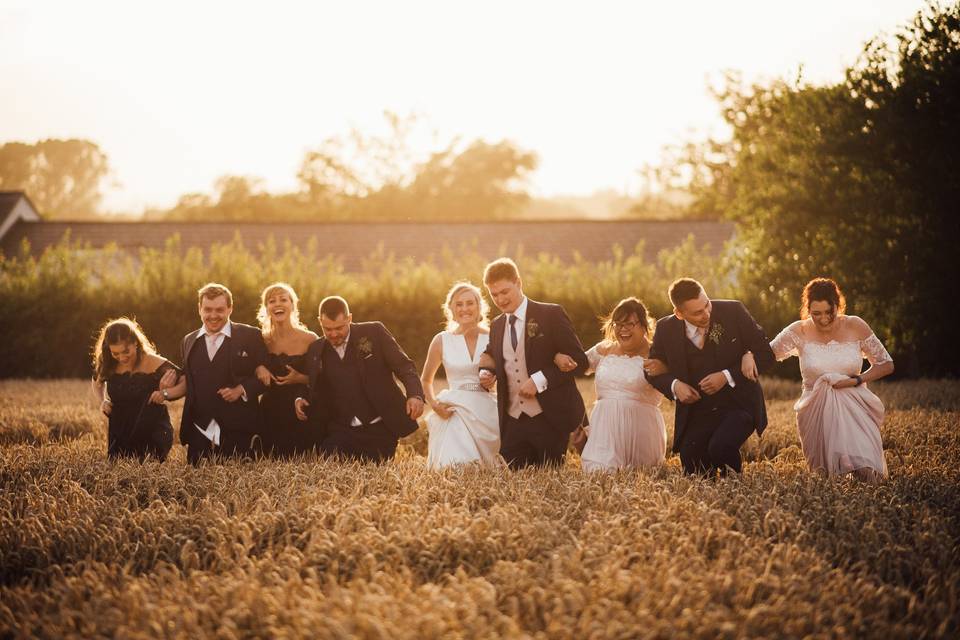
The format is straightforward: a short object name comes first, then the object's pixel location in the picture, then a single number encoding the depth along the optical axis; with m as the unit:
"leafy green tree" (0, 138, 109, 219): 108.19
